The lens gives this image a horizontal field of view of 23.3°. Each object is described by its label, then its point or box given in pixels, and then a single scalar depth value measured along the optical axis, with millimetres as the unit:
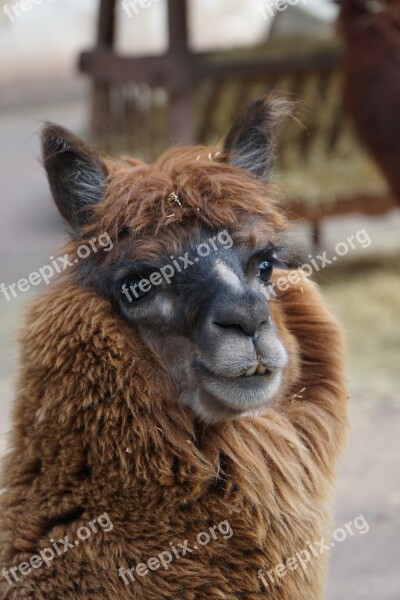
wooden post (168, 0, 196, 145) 8414
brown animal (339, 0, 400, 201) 7172
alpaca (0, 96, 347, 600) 2559
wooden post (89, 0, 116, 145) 9594
